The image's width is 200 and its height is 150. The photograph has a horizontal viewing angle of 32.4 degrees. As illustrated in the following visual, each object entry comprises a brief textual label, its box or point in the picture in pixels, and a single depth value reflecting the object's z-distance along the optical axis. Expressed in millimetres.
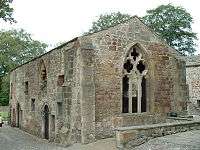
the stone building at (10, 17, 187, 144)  15477
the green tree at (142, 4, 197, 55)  49062
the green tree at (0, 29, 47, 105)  53781
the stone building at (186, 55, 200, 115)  33656
